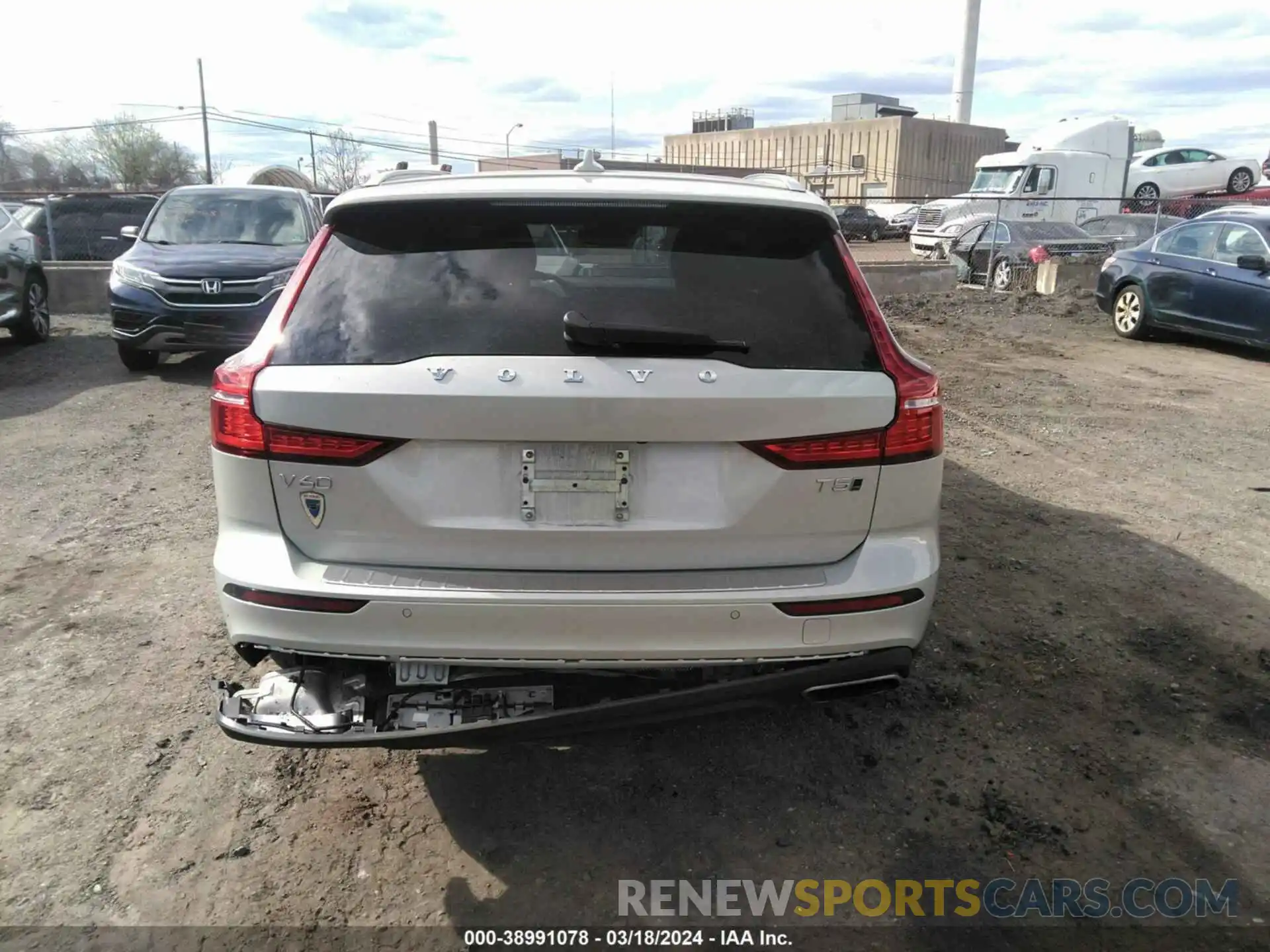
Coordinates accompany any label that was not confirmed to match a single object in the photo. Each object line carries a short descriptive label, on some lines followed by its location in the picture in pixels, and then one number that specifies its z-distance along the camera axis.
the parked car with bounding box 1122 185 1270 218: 23.88
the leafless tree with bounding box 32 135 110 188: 50.19
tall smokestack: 85.88
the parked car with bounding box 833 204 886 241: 42.39
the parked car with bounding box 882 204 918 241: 46.12
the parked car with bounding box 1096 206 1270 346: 11.52
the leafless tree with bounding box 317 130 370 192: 53.59
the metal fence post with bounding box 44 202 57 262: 16.61
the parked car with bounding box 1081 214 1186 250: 20.59
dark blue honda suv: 9.16
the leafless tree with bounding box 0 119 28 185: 48.97
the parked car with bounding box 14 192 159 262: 17.48
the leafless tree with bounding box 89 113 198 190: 53.31
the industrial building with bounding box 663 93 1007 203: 86.88
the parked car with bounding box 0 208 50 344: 10.66
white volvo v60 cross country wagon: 2.46
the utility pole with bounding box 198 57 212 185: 42.78
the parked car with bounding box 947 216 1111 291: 18.41
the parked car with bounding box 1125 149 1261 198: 31.95
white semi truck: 26.30
